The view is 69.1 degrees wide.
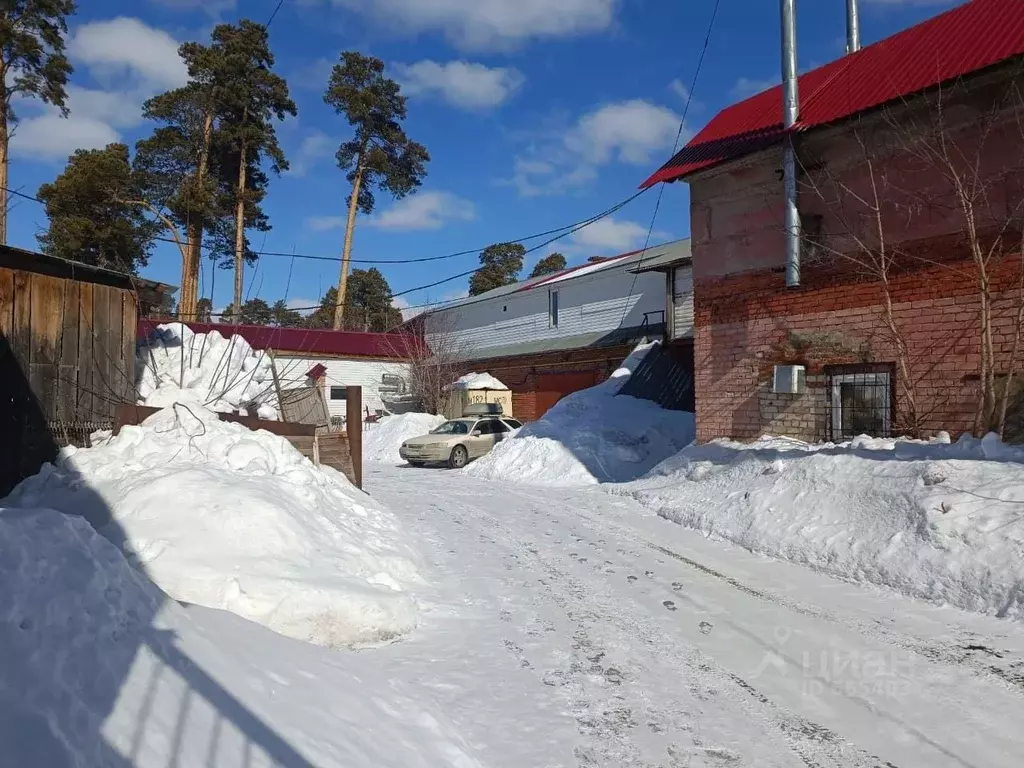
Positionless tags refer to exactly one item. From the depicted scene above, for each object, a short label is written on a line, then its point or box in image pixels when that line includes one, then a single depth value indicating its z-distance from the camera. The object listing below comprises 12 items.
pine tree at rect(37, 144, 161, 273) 27.42
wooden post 11.76
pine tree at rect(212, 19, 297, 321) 29.61
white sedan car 21.12
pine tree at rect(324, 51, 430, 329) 35.44
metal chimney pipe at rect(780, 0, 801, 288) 12.84
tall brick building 10.48
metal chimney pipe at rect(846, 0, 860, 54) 15.77
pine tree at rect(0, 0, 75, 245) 20.55
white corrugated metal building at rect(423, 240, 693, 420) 26.78
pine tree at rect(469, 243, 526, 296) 63.31
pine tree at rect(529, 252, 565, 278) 69.75
